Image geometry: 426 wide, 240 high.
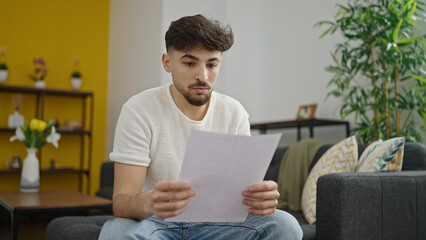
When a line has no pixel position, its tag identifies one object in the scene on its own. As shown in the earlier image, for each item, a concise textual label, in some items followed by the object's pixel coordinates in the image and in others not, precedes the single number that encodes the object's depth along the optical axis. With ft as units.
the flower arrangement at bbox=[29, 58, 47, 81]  15.38
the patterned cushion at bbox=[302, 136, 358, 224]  6.84
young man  3.85
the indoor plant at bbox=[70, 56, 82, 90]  16.08
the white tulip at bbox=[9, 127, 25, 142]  10.14
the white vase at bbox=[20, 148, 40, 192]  9.82
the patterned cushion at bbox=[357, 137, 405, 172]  6.16
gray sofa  5.01
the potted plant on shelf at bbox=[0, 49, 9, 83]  14.75
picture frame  11.85
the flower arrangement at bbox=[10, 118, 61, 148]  10.05
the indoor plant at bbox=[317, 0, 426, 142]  8.80
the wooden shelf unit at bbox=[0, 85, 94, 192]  14.84
